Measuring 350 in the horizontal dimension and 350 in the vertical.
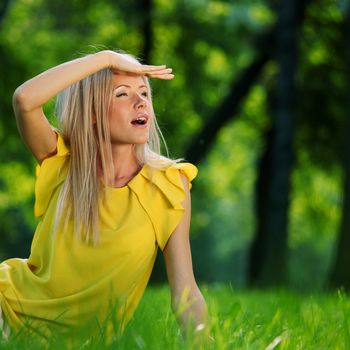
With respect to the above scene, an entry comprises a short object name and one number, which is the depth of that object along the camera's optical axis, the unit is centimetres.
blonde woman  389
